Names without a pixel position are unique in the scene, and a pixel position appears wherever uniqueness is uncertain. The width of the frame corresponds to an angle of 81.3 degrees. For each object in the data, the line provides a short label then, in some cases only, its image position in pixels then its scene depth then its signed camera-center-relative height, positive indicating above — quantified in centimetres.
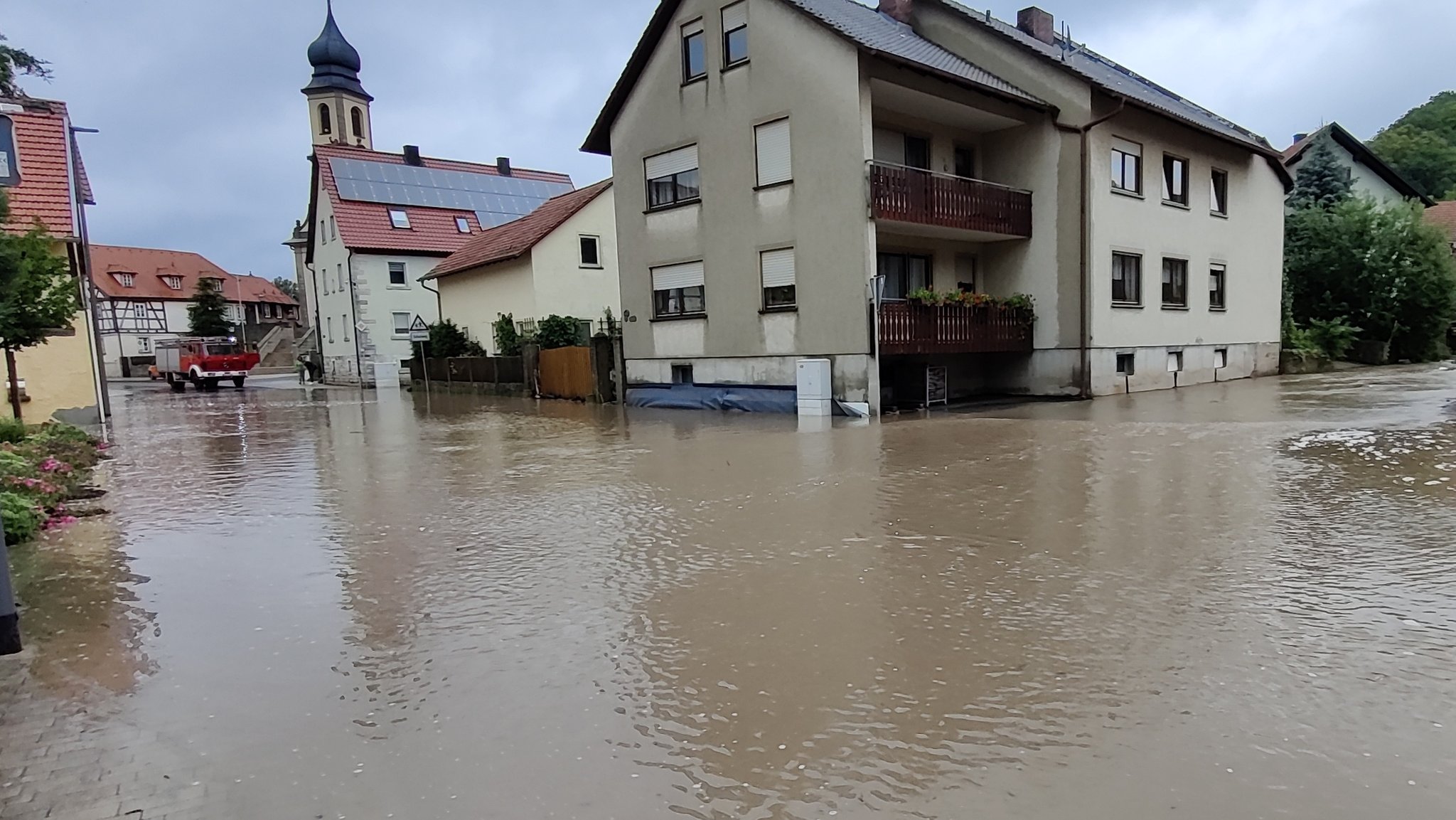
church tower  6200 +1941
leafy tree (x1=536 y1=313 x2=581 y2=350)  2708 +59
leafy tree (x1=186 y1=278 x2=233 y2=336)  6831 +438
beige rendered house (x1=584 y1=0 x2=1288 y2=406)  1727 +300
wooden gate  2420 -67
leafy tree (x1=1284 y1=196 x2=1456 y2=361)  2980 +145
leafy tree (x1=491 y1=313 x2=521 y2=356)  2966 +63
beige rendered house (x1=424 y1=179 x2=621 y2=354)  3100 +322
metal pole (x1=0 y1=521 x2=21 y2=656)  470 -138
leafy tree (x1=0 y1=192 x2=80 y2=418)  1245 +123
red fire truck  3988 +23
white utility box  1731 -96
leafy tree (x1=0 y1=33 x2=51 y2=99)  1822 +726
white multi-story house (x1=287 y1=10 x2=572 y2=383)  3966 +622
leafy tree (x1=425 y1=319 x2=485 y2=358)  3403 +54
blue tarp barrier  1861 -128
